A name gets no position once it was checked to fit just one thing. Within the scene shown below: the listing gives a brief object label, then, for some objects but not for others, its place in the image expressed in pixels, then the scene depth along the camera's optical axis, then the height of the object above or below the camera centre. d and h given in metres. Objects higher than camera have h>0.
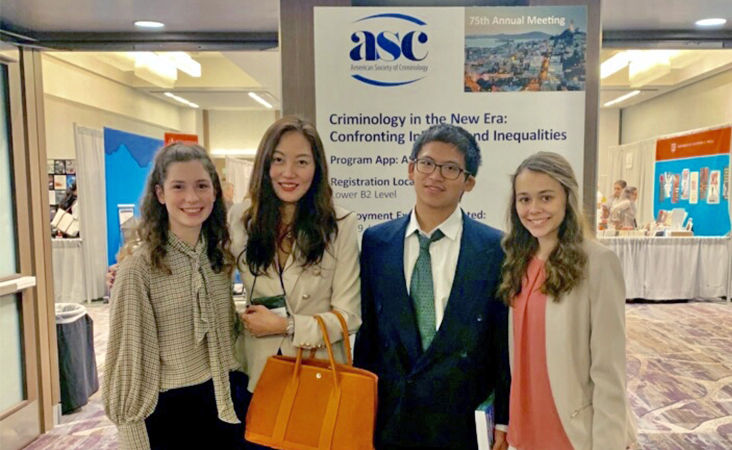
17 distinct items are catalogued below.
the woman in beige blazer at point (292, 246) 1.58 -0.18
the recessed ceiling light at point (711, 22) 3.01 +0.98
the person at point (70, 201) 7.48 -0.14
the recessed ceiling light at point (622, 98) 9.80 +1.80
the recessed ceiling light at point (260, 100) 9.85 +1.86
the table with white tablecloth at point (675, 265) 7.28 -1.10
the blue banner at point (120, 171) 7.02 +0.29
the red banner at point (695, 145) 7.73 +0.71
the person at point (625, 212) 7.89 -0.37
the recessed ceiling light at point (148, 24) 3.09 +1.02
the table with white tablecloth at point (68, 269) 7.12 -1.09
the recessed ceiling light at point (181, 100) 9.93 +1.88
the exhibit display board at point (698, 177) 7.75 +0.18
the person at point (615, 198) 8.11 -0.16
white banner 2.48 +0.49
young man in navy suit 1.50 -0.37
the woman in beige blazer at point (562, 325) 1.35 -0.37
